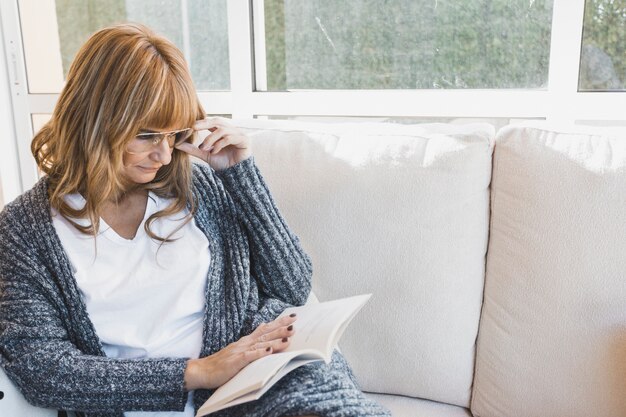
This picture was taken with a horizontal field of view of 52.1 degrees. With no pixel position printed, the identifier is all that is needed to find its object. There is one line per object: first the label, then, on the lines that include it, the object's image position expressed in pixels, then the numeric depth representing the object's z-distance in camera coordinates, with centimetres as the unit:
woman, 112
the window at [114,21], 224
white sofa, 127
